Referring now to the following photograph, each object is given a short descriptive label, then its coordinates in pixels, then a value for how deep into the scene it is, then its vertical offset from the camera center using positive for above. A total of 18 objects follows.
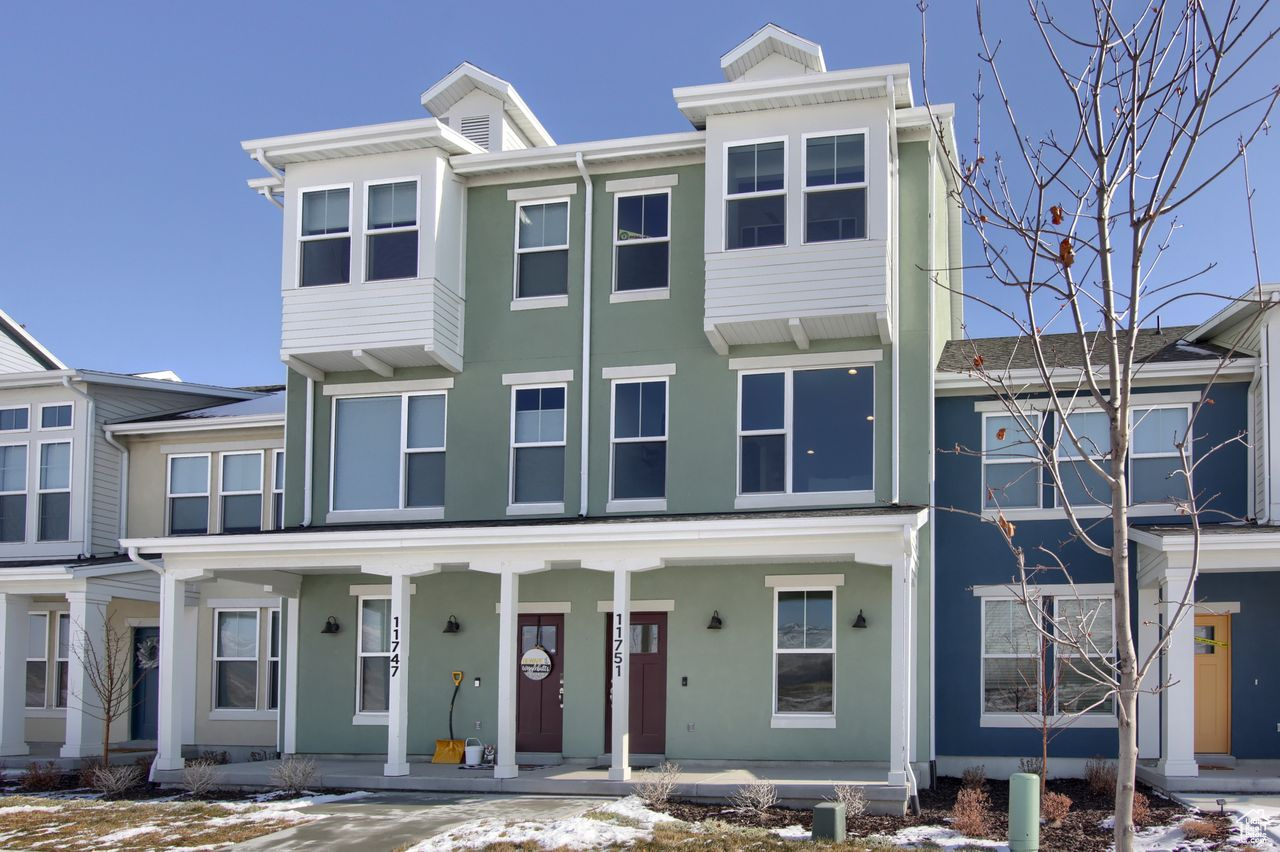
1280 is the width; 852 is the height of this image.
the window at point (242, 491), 23.05 +0.89
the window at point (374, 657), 19.72 -1.72
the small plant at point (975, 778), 16.59 -2.97
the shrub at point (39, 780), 18.61 -3.46
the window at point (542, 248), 19.58 +4.42
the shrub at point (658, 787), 15.10 -2.80
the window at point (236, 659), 22.59 -2.04
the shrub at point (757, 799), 14.67 -2.85
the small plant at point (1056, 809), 14.22 -2.83
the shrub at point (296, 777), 17.00 -3.05
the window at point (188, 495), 23.41 +0.82
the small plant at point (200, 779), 17.12 -3.12
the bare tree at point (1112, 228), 7.20 +1.78
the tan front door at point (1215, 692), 17.59 -1.89
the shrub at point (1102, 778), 16.02 -2.80
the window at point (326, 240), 19.59 +4.53
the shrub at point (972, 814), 13.68 -2.85
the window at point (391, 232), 19.31 +4.59
